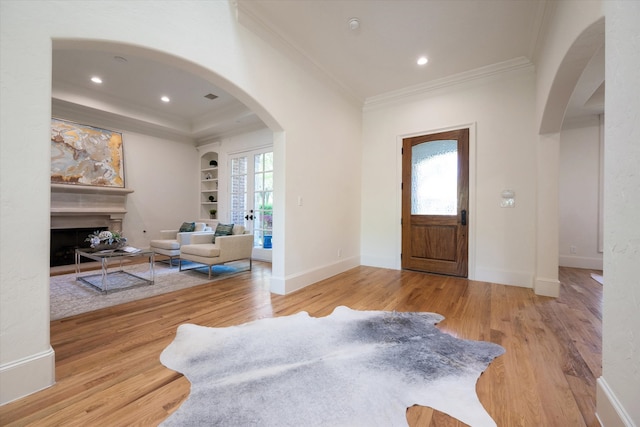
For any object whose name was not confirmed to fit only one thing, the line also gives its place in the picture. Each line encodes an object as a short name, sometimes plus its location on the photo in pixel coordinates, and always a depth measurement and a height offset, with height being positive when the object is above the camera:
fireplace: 5.09 -0.07
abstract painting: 5.01 +1.15
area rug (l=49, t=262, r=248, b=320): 2.85 -1.05
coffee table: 3.50 -1.03
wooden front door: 4.11 +0.19
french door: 6.09 +0.48
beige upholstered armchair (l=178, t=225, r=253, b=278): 4.16 -0.63
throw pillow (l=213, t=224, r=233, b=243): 4.98 -0.35
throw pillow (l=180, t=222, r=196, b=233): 5.78 -0.35
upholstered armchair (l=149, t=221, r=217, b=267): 5.06 -0.67
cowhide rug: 1.30 -1.02
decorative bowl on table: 3.73 -0.47
